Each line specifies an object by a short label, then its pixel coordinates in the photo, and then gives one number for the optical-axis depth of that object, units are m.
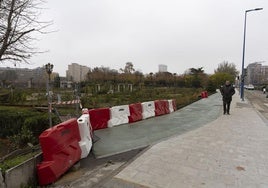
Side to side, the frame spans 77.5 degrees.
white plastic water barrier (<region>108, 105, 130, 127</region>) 6.68
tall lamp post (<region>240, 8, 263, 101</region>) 17.65
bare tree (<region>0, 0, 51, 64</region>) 5.85
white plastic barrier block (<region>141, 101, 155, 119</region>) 8.02
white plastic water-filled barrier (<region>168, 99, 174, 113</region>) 9.74
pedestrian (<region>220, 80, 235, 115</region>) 9.32
